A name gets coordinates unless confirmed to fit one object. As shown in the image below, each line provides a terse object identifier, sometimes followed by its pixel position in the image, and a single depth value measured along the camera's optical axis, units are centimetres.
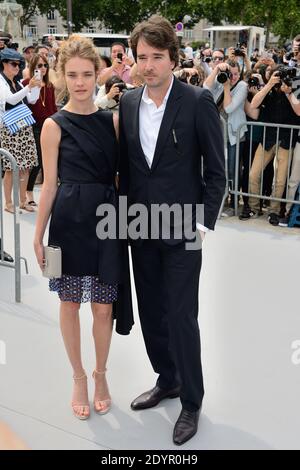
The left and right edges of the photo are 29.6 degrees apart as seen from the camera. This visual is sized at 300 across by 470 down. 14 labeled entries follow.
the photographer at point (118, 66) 726
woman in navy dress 262
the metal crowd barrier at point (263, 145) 596
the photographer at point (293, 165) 588
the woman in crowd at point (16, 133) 602
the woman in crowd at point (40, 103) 675
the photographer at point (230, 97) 624
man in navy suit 248
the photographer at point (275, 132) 596
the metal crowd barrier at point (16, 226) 410
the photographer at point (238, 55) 753
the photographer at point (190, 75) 671
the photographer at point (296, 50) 691
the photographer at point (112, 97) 534
